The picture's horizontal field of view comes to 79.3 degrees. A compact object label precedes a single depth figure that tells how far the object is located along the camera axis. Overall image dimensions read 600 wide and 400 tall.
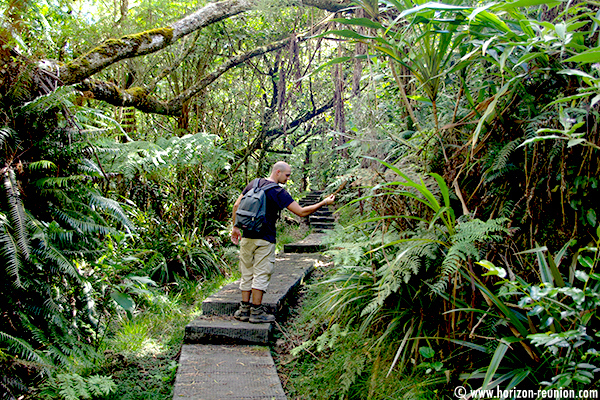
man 3.58
